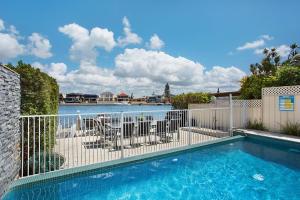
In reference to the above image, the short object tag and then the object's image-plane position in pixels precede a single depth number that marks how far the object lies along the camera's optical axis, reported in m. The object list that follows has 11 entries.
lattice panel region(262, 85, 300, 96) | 8.47
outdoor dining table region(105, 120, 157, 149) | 5.94
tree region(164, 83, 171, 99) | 71.54
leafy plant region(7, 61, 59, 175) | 4.12
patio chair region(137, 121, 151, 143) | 6.66
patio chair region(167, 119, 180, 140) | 7.06
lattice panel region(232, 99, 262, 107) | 9.77
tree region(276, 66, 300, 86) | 9.95
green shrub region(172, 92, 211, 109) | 12.26
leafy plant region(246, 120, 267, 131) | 9.58
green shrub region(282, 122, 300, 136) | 8.34
